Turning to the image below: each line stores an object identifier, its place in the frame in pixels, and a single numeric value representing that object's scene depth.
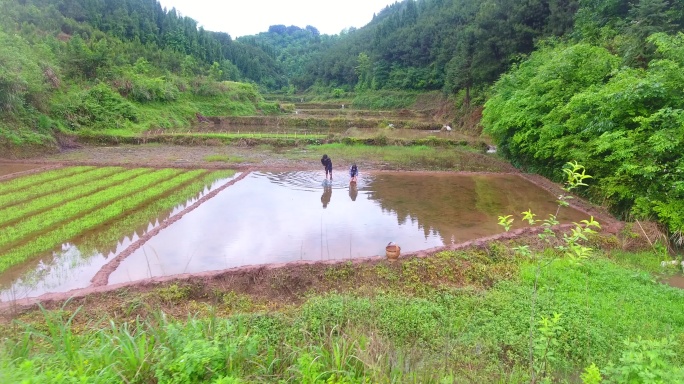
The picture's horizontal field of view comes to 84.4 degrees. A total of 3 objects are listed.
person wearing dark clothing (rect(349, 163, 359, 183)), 15.93
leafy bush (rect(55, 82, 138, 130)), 28.98
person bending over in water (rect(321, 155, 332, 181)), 16.00
